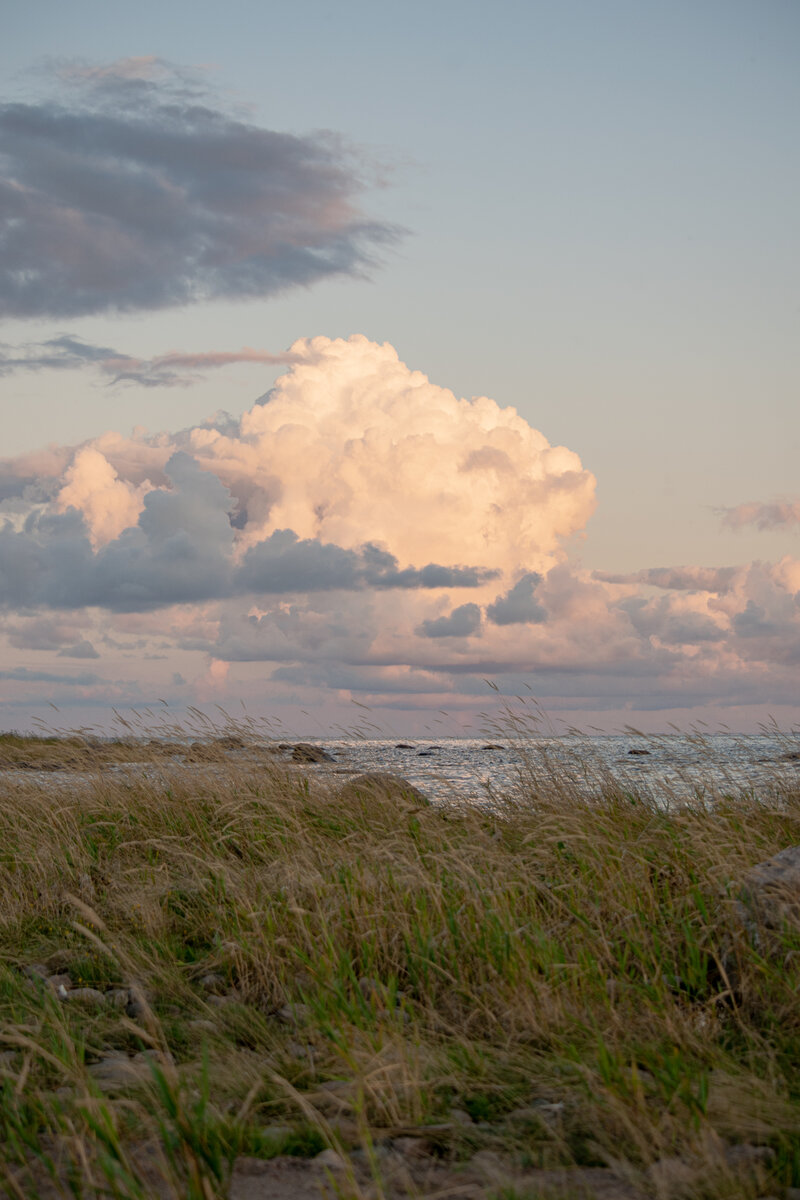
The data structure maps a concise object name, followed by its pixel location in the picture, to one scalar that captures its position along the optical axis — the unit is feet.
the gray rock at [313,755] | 52.95
